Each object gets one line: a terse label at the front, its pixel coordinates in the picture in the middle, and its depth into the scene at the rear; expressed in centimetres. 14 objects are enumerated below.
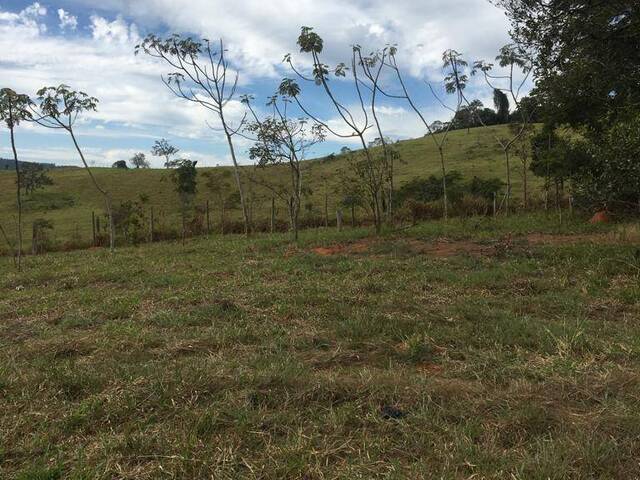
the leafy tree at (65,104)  1792
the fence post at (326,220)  2358
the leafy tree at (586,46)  950
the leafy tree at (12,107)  1343
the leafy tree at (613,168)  840
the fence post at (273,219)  2286
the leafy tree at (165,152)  5699
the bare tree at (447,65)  1750
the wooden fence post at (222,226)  2405
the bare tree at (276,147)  1816
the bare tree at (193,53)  1914
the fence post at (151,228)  2253
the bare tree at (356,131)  1547
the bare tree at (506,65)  1894
